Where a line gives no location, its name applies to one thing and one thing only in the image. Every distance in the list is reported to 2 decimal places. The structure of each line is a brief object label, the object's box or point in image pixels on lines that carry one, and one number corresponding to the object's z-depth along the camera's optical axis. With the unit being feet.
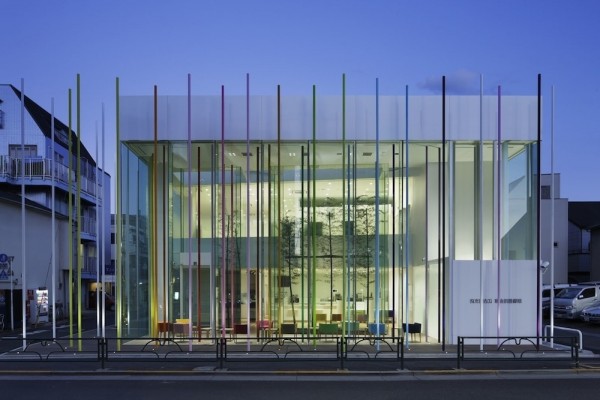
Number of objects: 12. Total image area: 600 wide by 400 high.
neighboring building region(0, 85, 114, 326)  106.22
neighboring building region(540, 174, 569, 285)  150.20
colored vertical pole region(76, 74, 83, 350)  60.50
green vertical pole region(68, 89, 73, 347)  63.54
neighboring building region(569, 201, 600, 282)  158.20
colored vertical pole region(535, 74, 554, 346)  61.57
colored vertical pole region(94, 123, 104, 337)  64.13
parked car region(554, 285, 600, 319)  104.83
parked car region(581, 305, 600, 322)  96.63
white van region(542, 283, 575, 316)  110.22
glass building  66.13
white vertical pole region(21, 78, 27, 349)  59.73
